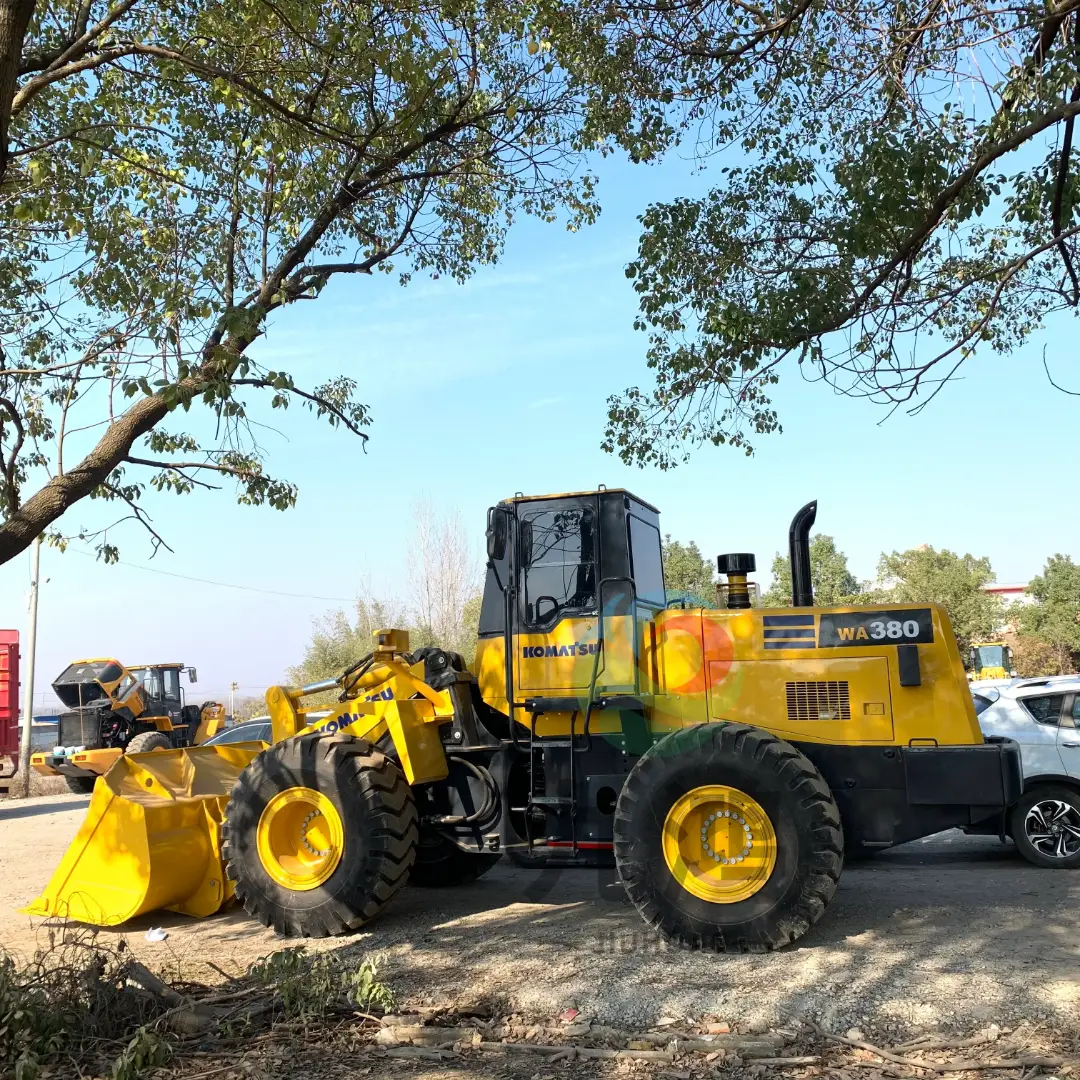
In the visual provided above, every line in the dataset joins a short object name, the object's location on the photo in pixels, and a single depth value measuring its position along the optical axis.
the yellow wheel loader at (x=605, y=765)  6.16
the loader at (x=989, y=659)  31.70
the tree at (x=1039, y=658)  48.94
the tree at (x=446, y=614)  32.81
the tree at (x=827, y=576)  46.09
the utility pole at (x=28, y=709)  19.55
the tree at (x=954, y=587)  44.22
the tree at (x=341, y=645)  35.31
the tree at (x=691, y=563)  37.74
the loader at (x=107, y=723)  19.25
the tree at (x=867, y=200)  6.73
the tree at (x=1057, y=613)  46.47
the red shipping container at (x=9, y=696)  19.23
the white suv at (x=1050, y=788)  8.52
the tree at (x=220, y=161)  6.36
